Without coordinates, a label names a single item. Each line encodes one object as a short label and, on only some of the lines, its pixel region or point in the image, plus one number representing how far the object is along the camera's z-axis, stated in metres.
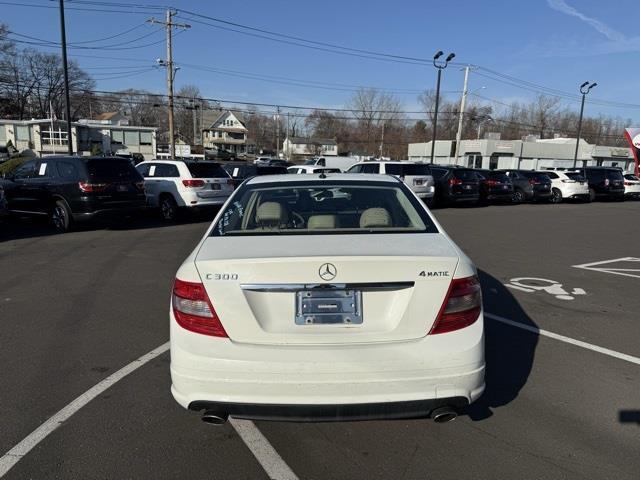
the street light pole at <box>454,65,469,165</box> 43.62
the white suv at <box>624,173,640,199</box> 28.06
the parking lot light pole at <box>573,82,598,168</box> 40.34
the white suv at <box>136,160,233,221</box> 13.27
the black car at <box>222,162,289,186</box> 17.52
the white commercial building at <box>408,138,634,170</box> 62.16
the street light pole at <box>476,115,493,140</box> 88.75
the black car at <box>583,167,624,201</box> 26.41
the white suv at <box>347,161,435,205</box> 17.86
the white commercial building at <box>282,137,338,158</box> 106.24
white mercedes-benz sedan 2.45
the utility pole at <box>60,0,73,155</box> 18.39
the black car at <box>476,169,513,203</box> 22.41
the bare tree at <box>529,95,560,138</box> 95.50
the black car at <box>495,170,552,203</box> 23.98
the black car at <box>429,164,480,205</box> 19.84
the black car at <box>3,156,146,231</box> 10.90
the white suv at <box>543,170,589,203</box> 24.33
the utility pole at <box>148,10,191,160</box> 34.47
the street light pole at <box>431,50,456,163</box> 31.05
